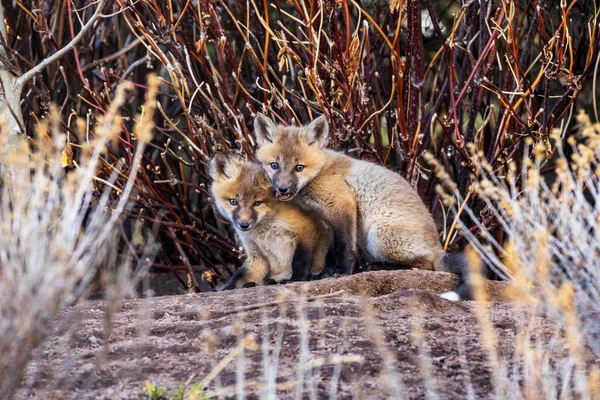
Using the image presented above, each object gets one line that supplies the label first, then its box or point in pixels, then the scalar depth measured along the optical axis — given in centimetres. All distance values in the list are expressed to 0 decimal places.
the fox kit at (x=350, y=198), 1195
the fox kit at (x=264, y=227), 1233
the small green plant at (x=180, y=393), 663
